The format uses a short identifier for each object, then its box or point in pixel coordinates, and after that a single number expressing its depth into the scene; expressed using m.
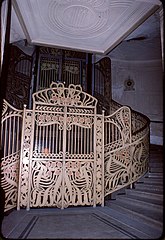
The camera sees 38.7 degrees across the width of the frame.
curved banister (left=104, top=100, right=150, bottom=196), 4.61
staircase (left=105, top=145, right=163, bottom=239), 2.90
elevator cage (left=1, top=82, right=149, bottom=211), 4.09
